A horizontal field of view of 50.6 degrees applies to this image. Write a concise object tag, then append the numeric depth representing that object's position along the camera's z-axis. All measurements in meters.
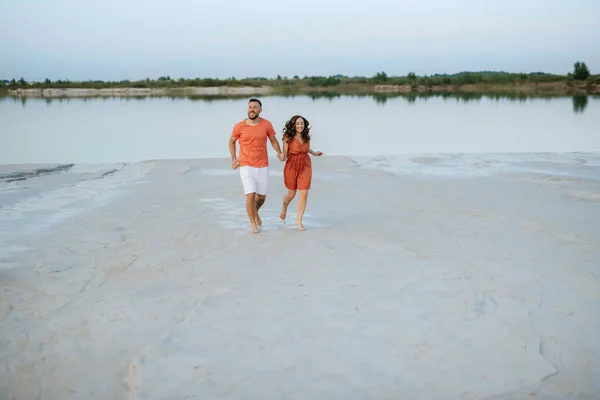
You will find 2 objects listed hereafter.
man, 7.85
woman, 8.08
